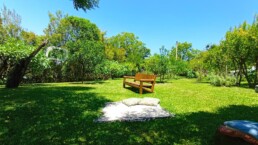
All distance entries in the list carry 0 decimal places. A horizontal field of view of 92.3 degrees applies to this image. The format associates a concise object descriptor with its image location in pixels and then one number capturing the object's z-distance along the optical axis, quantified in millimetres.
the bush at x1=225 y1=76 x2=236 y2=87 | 9719
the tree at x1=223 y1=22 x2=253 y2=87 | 8976
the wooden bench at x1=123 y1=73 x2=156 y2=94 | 6532
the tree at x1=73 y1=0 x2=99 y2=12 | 2870
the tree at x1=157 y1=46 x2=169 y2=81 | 10899
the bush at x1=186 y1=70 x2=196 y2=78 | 19582
